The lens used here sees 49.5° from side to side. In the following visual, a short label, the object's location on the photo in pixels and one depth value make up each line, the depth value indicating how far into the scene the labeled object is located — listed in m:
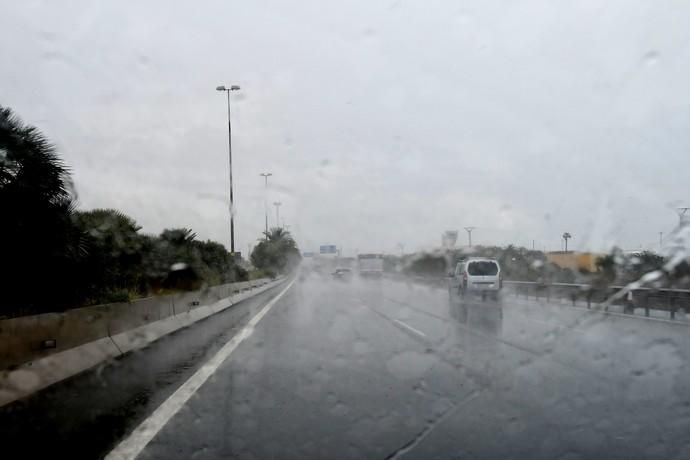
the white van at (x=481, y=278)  31.05
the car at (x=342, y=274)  73.64
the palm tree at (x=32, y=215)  15.43
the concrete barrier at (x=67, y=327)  9.52
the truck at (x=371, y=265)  75.75
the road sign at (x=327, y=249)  112.01
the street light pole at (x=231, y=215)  41.94
